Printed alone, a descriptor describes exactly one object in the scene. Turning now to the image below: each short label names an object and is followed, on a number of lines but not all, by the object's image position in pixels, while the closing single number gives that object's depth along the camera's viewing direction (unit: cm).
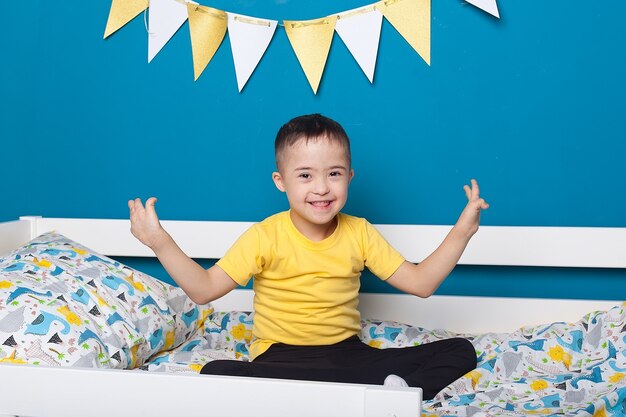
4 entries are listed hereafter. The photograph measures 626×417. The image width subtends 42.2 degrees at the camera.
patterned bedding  134
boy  148
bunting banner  199
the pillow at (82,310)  136
